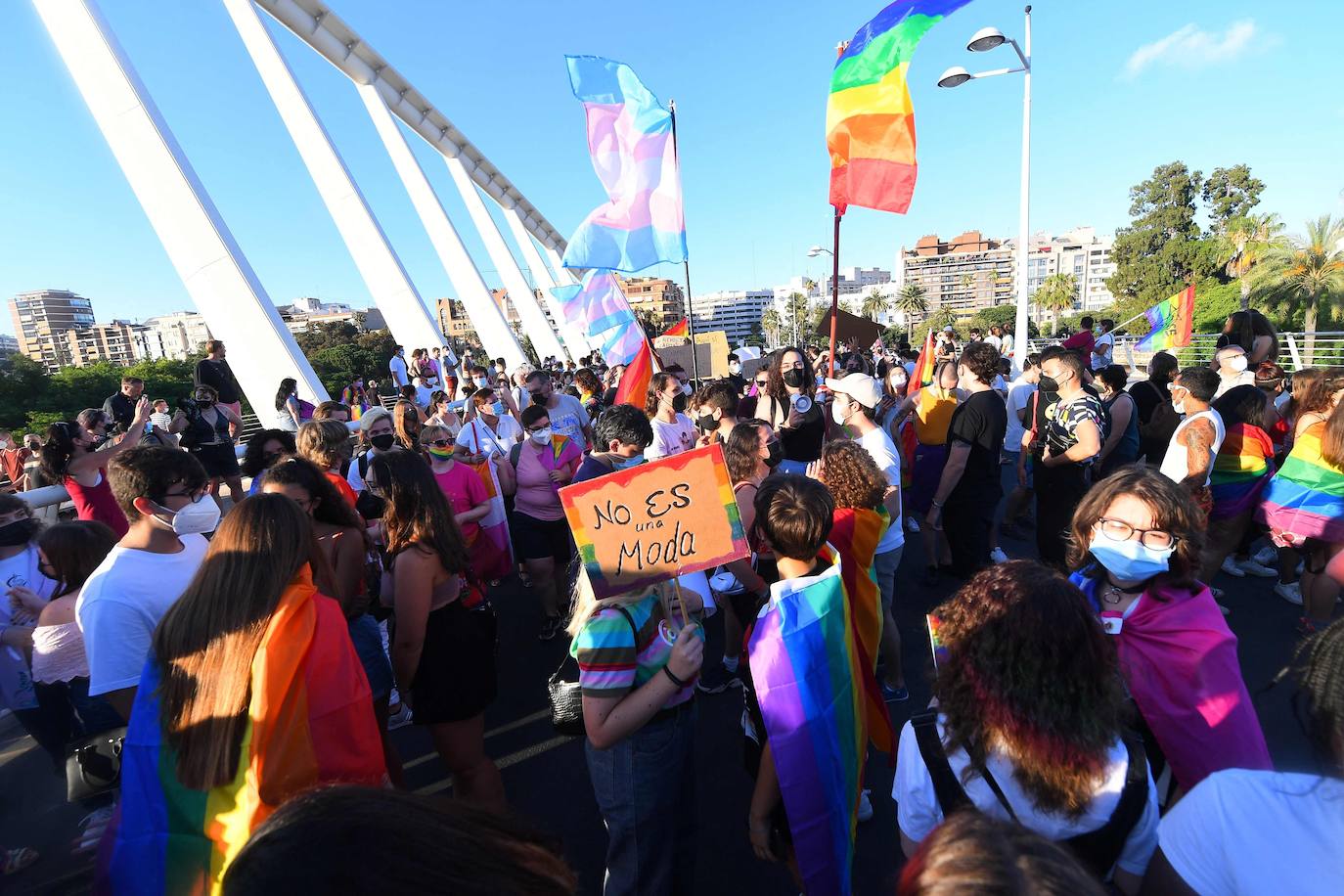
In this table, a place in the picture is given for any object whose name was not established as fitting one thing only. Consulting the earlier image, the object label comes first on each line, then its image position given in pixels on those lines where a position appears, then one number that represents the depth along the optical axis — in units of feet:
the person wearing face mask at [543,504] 14.24
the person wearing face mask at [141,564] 6.38
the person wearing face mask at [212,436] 19.53
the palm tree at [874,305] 373.79
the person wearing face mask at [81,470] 13.10
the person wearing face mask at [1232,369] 15.07
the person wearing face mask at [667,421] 15.52
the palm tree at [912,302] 327.26
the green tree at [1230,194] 129.80
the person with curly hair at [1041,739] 4.09
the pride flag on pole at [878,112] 15.62
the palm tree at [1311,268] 76.18
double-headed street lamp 29.58
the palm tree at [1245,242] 101.53
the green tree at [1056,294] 250.78
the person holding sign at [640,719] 5.40
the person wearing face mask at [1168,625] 5.53
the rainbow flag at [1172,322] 29.40
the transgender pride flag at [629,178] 18.85
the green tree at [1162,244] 133.69
